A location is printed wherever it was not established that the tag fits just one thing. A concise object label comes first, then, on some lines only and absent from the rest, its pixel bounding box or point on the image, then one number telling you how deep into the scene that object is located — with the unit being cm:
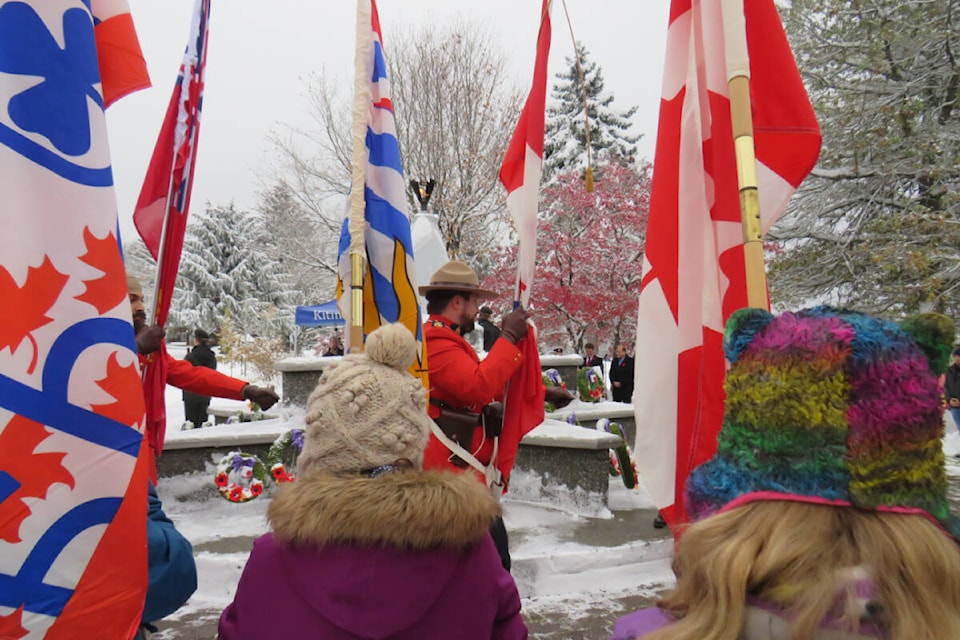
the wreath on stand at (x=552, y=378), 783
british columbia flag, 323
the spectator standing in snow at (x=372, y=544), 135
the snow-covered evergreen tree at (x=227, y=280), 3681
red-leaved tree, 2178
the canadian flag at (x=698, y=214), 218
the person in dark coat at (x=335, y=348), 1408
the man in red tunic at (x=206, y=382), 363
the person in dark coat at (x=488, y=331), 1015
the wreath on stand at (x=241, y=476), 561
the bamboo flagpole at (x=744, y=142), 164
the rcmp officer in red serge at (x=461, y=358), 311
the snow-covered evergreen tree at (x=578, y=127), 3362
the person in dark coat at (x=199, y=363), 1090
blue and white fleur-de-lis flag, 166
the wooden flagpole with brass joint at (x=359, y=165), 262
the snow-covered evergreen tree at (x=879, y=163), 1095
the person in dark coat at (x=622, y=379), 1428
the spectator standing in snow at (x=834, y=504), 82
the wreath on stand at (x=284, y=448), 582
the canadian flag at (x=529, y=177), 319
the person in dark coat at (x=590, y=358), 1627
